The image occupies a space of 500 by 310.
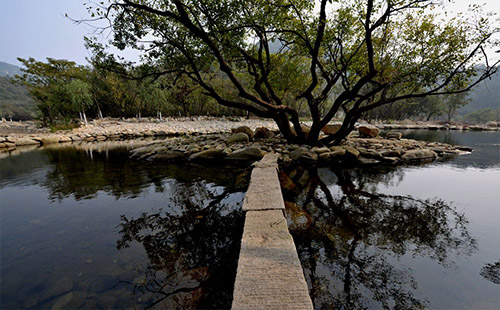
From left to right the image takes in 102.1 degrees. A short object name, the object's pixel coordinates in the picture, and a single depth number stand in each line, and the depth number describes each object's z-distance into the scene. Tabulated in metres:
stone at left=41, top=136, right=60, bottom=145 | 20.15
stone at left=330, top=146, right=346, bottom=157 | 10.65
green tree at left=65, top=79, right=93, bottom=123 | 27.59
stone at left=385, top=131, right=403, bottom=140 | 16.47
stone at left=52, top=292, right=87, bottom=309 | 2.62
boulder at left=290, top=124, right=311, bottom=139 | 12.73
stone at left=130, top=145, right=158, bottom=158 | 12.28
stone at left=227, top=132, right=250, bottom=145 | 13.41
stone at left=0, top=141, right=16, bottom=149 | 17.89
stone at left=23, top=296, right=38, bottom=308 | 2.66
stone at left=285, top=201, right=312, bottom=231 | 4.35
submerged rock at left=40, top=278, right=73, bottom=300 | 2.82
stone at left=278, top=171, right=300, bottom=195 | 6.50
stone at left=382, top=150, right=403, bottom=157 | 11.13
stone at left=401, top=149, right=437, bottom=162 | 11.17
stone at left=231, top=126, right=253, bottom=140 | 15.30
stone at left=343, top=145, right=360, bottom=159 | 10.70
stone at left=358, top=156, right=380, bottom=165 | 10.64
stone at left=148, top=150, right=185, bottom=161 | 11.43
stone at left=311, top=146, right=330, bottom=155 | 10.81
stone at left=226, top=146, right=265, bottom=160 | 10.47
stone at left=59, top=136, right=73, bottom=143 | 21.04
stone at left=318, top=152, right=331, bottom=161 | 10.57
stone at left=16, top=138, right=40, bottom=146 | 18.85
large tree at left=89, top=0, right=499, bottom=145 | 7.55
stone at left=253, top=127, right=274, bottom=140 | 15.89
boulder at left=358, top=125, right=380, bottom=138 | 17.39
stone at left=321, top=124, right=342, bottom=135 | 16.88
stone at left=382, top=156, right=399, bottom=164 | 10.55
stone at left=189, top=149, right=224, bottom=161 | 10.91
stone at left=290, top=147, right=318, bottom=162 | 10.40
